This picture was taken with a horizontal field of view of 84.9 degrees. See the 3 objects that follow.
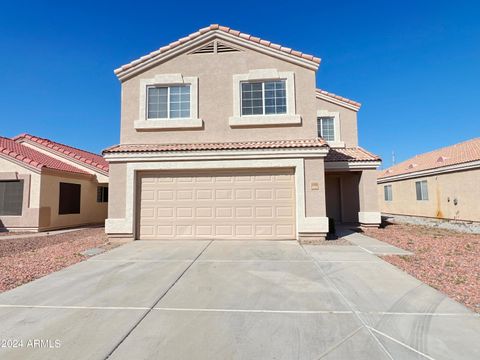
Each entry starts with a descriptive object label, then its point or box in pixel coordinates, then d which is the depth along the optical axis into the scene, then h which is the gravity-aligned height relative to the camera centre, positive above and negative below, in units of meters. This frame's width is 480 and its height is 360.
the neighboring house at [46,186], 13.45 +0.84
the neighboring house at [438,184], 14.30 +0.84
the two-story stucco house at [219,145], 9.75 +2.08
